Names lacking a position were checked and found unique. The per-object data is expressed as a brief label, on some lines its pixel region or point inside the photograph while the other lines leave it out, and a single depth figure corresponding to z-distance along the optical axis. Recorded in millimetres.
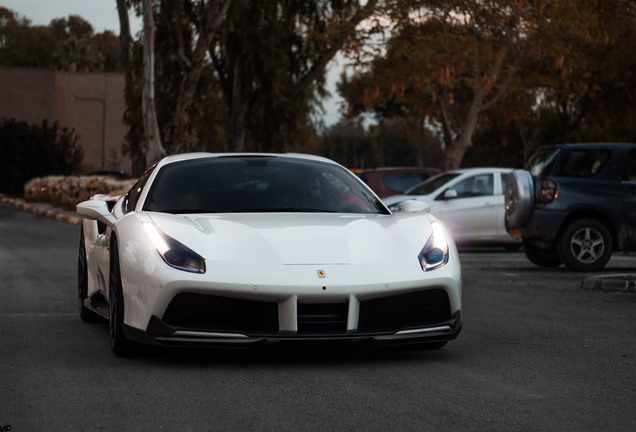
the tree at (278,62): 31828
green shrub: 53094
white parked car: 19562
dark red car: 22281
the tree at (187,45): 28656
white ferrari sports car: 6250
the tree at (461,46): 29312
